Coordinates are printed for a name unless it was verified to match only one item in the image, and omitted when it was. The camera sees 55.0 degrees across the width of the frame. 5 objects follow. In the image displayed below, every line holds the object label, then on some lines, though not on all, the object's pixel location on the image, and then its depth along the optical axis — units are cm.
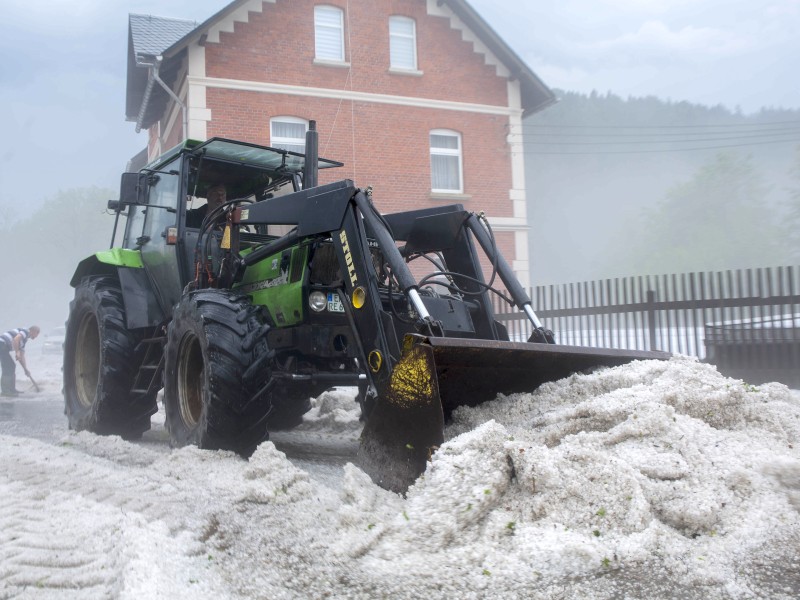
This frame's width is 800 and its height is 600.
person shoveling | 1319
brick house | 1678
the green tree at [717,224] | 5544
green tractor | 397
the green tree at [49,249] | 7194
